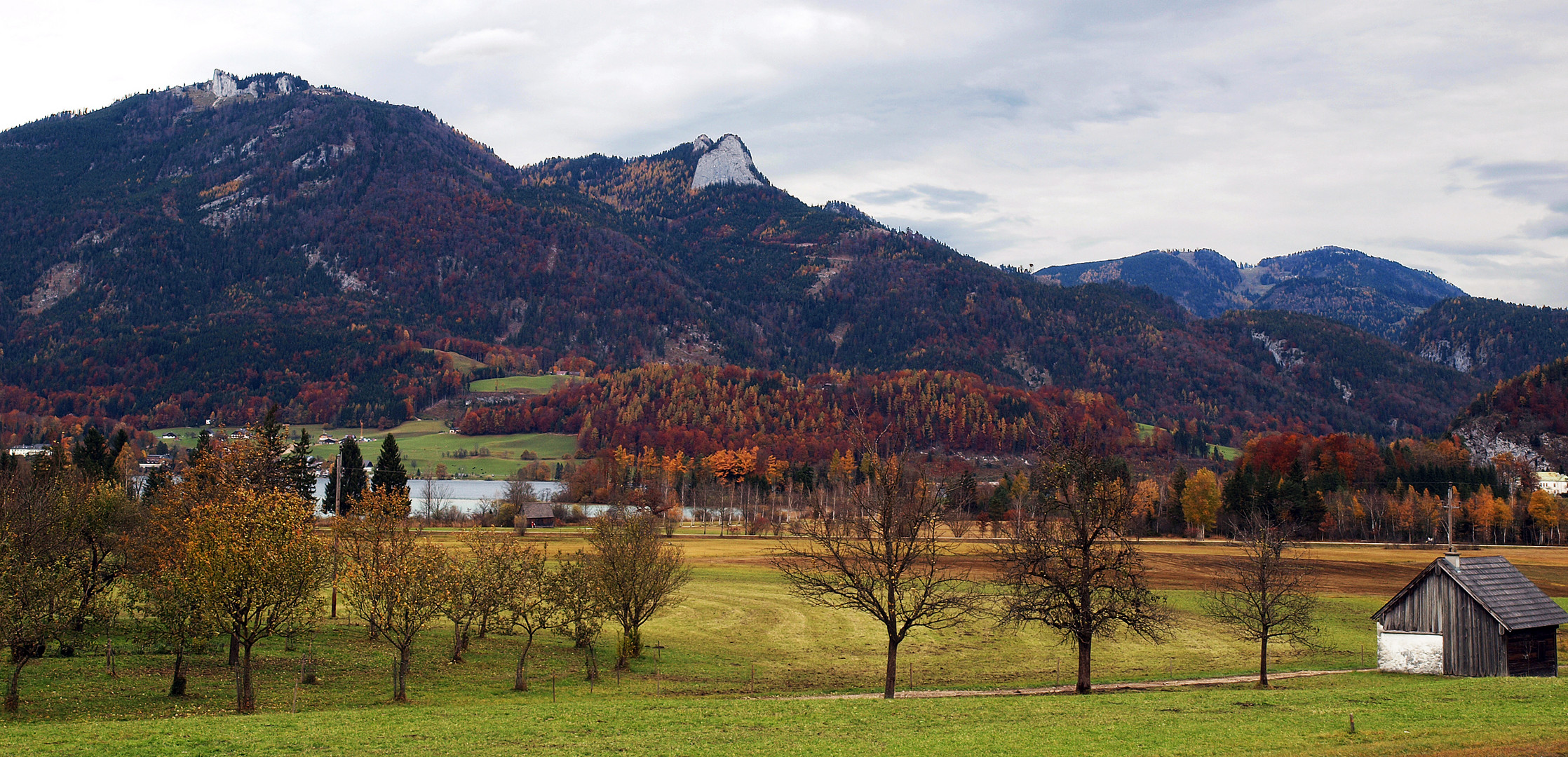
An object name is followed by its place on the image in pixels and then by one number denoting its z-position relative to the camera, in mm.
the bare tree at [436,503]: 126625
